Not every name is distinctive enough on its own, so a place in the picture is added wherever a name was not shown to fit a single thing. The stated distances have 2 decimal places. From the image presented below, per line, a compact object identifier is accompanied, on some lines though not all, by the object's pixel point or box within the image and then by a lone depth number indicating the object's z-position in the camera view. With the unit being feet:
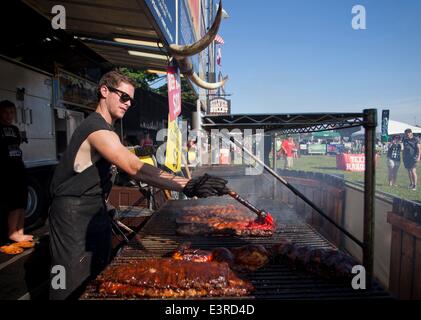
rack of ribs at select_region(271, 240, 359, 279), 8.30
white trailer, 19.54
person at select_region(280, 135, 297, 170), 61.82
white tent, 107.86
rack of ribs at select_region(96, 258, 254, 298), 7.55
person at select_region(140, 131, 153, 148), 38.90
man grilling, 7.99
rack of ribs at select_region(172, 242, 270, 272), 9.19
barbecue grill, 7.63
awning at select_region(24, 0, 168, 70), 15.80
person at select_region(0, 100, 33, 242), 16.16
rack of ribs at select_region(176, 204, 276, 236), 12.72
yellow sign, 14.40
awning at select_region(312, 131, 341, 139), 181.70
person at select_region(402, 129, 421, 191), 39.50
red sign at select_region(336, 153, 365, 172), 64.08
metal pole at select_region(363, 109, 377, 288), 7.92
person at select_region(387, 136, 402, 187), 42.49
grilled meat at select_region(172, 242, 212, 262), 9.57
